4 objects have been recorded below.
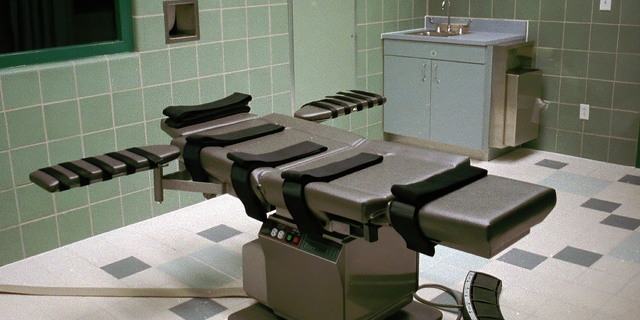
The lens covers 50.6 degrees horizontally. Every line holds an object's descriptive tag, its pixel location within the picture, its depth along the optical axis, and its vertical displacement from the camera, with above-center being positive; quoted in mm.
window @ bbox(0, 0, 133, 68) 3496 -84
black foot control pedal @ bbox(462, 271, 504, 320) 2790 -1227
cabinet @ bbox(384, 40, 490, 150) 4918 -624
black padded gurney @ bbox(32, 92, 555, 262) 1987 -575
